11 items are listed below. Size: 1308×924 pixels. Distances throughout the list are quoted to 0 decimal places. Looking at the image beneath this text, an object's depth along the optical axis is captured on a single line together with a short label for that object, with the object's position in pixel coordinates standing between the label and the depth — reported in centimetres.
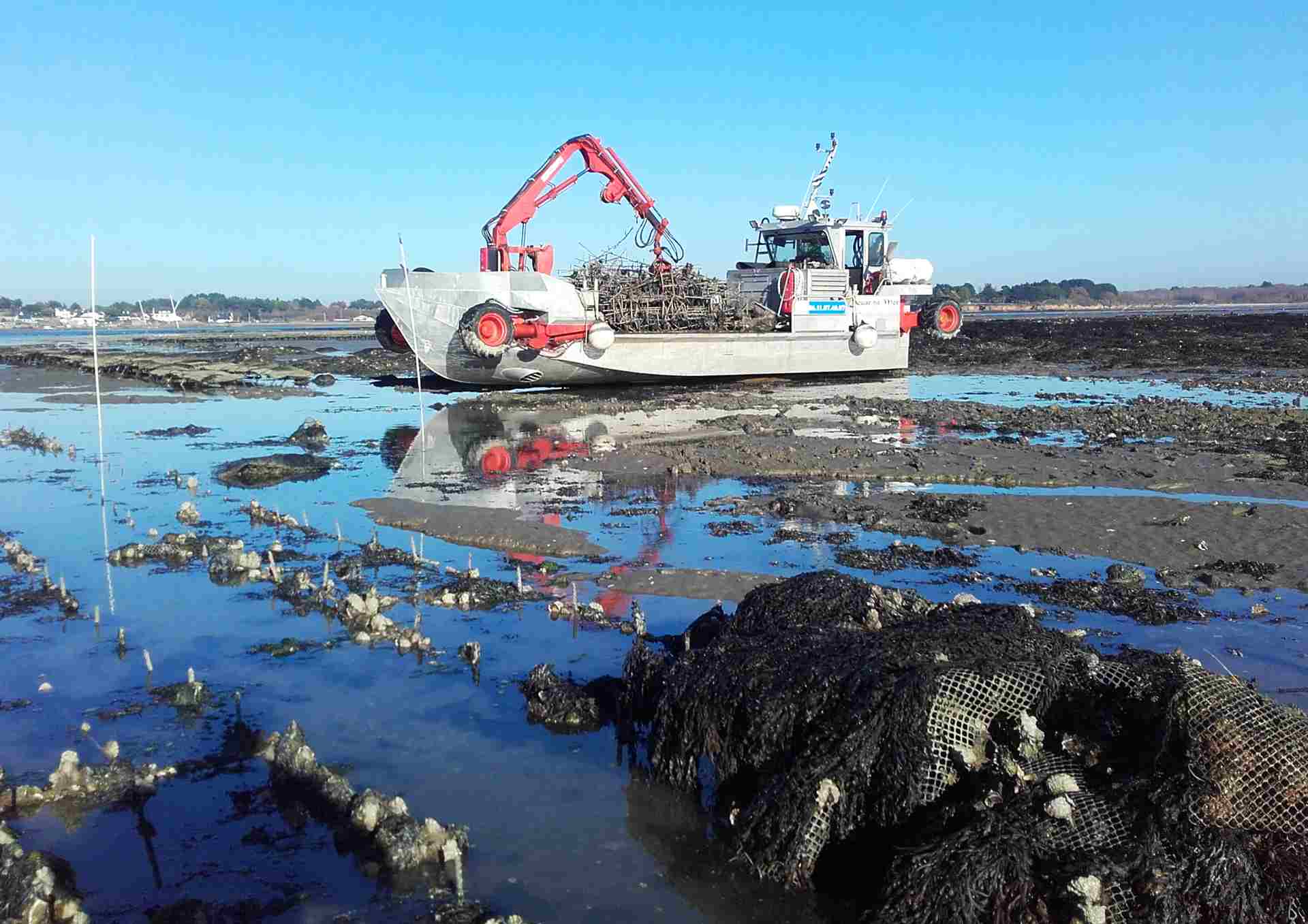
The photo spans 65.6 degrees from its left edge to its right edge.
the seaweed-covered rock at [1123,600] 823
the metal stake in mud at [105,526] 991
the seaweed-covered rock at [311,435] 1862
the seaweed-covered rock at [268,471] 1515
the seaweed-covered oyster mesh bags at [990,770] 421
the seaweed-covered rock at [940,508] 1154
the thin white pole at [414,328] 2138
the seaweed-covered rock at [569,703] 673
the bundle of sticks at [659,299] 2411
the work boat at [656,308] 2269
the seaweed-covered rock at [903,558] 977
